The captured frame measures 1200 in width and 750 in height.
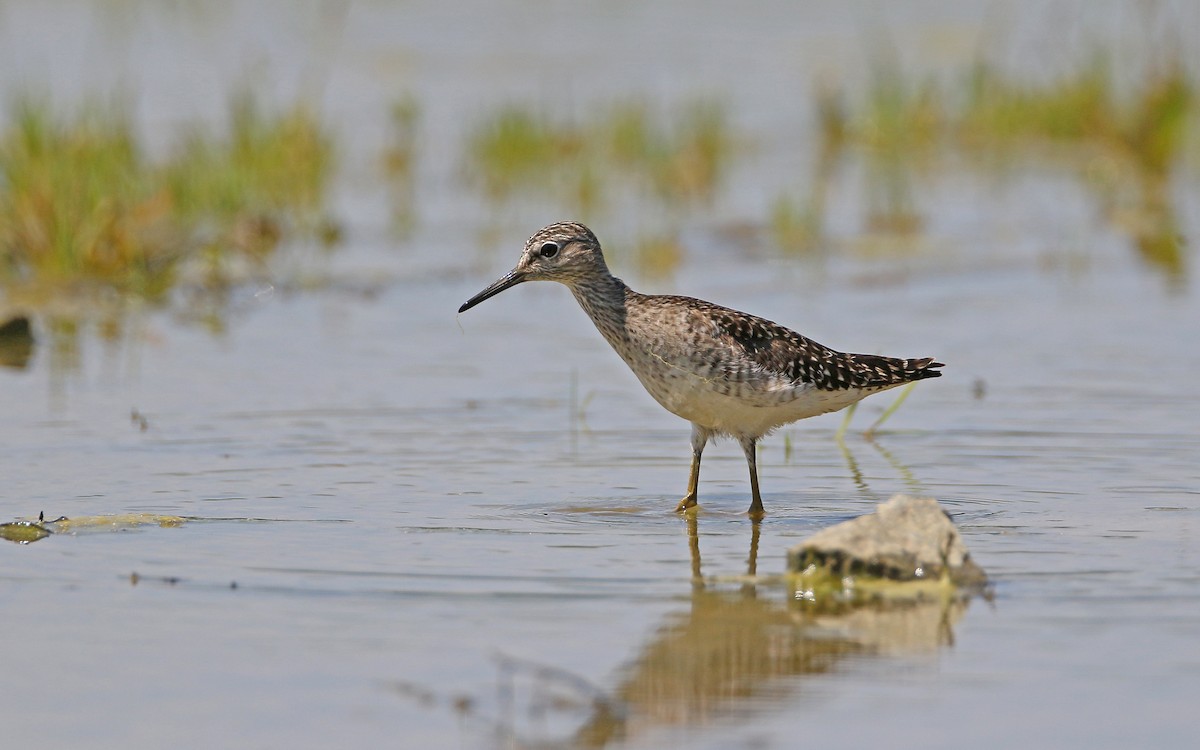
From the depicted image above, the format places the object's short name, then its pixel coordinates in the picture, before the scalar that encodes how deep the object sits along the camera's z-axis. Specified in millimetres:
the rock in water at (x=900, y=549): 12523
